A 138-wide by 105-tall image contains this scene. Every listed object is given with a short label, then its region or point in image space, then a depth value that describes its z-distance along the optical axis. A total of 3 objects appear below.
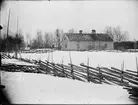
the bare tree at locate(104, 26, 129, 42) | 79.50
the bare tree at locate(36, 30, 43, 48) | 81.00
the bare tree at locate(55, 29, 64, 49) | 81.94
